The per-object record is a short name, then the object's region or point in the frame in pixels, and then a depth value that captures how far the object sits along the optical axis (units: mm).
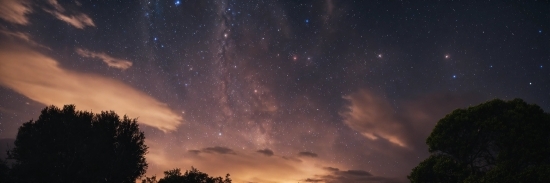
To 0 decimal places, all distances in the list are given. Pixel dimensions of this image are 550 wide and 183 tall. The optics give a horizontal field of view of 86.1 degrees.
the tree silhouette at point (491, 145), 20109
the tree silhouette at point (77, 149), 26922
